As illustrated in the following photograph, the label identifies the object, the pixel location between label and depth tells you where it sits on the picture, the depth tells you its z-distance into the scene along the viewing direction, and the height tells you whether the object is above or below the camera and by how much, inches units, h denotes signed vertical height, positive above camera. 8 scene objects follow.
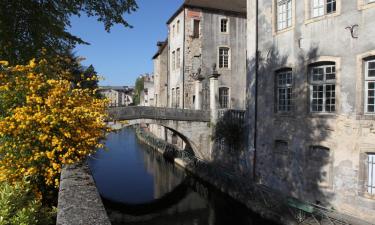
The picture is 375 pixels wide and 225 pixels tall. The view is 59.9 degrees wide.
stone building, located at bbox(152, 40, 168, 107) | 1242.1 +156.8
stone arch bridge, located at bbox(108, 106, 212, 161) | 695.7 -23.4
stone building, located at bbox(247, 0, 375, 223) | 359.9 +17.8
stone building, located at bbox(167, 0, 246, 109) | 906.1 +184.9
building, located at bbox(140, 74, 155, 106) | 1779.0 +121.2
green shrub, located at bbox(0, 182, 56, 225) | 110.8 -36.2
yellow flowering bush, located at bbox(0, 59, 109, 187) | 162.9 -8.2
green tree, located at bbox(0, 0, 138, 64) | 287.7 +85.1
